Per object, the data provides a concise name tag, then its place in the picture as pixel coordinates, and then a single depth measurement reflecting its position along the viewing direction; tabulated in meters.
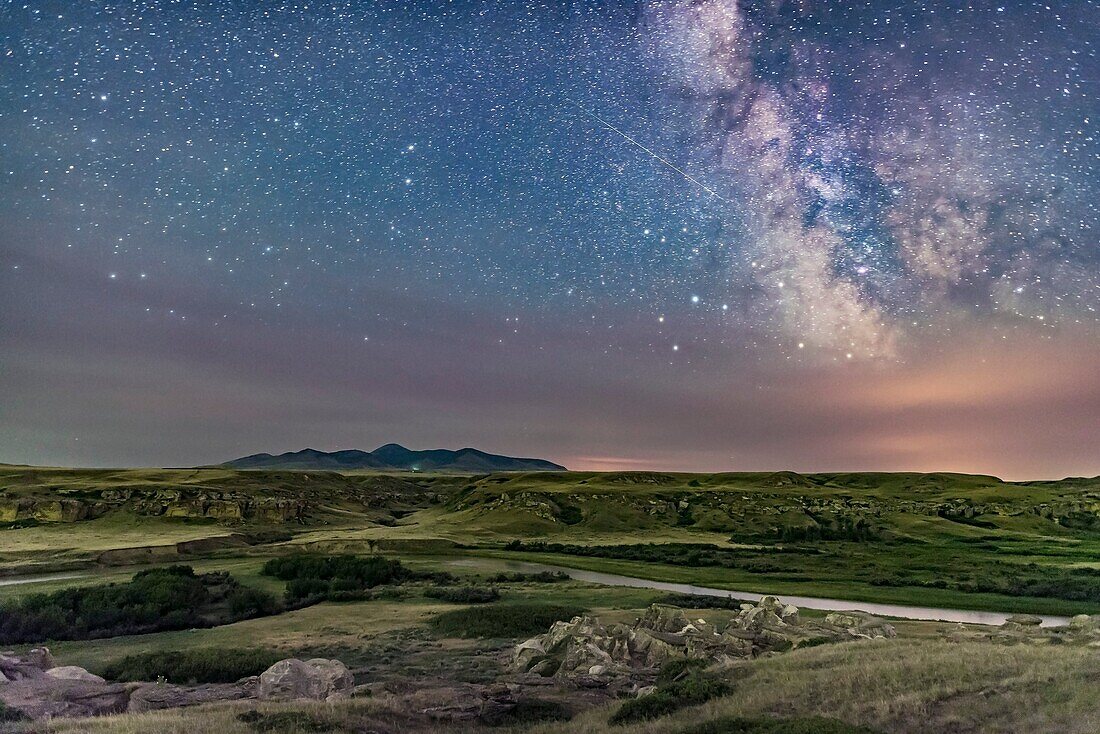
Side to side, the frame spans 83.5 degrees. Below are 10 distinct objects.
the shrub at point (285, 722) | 15.20
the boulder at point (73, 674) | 21.67
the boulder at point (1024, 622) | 30.76
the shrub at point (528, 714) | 17.58
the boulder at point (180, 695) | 19.17
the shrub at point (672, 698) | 16.84
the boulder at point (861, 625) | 29.72
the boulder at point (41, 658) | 23.06
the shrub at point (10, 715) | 16.07
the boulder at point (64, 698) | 18.05
